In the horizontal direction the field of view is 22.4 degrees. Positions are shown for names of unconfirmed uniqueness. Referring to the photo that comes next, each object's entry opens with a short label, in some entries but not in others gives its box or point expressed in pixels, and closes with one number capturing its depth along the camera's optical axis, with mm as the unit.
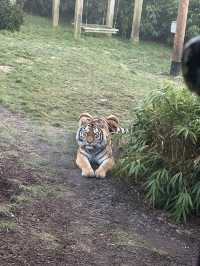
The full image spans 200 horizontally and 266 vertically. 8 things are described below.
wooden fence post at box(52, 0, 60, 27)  14656
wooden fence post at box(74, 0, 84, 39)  13977
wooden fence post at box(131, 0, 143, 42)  14344
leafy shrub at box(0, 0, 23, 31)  13070
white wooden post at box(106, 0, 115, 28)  14766
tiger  4984
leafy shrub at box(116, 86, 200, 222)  4211
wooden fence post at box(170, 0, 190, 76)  10586
